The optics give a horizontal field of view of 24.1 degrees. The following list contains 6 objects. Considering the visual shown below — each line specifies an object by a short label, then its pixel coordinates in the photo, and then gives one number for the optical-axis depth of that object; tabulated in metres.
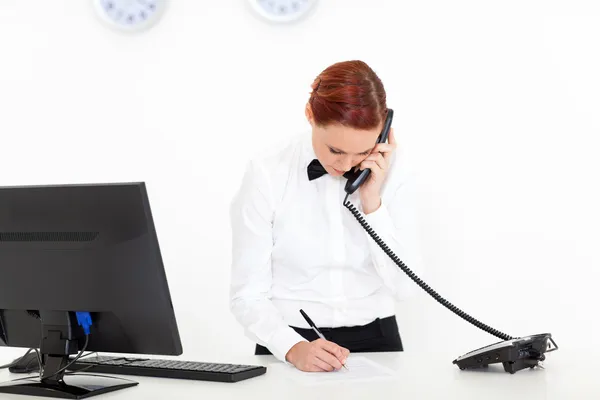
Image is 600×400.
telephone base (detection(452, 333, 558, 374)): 2.37
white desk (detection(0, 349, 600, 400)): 2.24
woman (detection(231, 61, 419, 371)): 2.74
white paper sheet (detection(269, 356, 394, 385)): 2.39
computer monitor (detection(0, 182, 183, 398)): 2.28
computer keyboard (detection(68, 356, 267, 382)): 2.40
